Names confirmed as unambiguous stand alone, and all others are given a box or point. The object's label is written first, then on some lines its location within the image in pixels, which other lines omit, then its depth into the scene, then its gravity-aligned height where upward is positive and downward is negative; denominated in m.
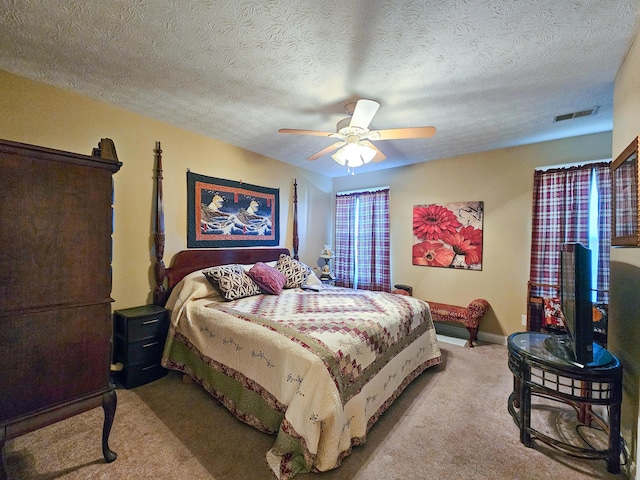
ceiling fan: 2.20 +0.93
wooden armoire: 1.30 -0.25
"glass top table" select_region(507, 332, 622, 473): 1.59 -0.86
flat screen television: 1.60 -0.37
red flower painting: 3.83 +0.09
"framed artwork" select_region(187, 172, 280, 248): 3.31 +0.35
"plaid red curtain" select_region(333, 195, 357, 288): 4.99 -0.01
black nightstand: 2.46 -0.96
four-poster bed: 1.59 -0.82
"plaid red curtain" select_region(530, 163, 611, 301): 2.96 +0.30
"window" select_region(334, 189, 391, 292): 4.62 -0.01
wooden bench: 3.44 -0.94
